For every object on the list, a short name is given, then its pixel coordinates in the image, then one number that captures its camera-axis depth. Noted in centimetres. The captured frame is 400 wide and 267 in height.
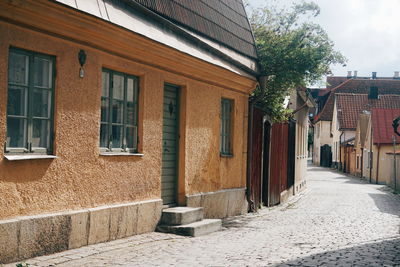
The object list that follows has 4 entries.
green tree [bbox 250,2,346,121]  1532
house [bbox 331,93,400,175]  6132
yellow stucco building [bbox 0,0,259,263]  710
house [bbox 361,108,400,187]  4109
